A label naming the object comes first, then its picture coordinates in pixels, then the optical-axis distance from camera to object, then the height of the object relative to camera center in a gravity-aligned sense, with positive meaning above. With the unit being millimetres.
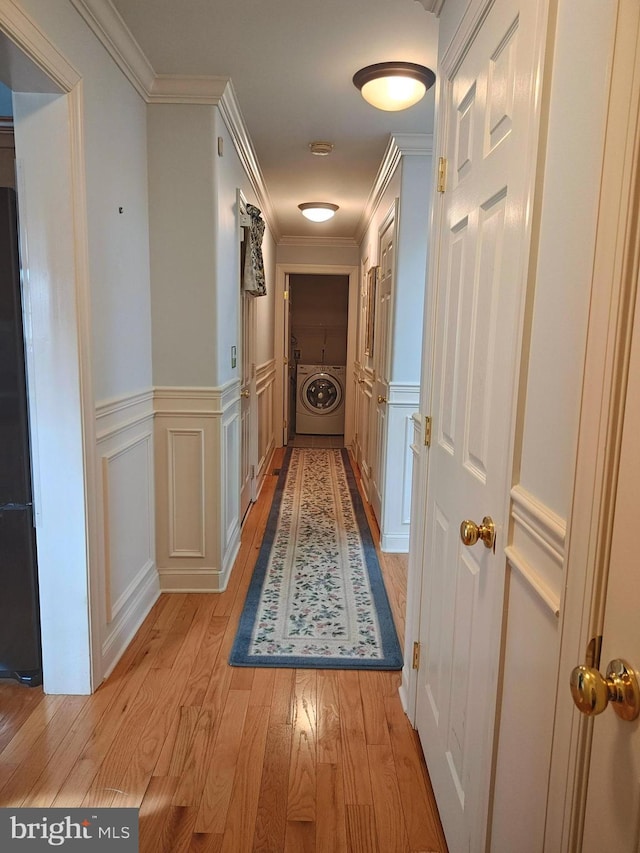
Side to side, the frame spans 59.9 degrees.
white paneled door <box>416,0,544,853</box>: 1041 -87
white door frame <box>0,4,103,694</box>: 1755 -233
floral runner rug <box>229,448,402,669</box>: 2285 -1270
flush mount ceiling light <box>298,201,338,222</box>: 4562 +1067
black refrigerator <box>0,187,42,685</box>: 1844 -566
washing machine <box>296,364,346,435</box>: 7457 -783
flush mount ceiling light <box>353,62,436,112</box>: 2283 +1073
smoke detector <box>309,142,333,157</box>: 3230 +1121
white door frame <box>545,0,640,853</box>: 580 -60
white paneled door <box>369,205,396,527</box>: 3668 -84
